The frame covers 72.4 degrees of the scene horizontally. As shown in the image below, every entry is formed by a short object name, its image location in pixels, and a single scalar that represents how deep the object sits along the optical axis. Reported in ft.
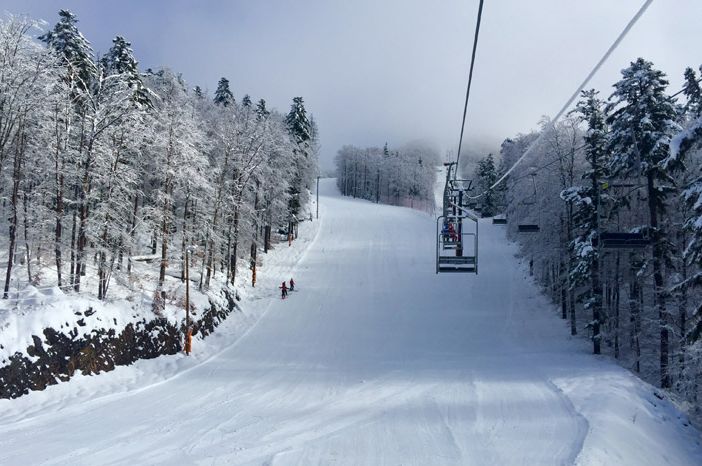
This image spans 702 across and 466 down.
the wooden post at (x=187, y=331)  81.46
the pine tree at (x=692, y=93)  77.61
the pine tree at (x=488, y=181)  263.90
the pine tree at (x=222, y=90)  201.24
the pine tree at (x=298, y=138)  171.12
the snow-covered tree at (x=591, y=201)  84.43
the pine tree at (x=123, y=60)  115.55
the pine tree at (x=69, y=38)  112.37
